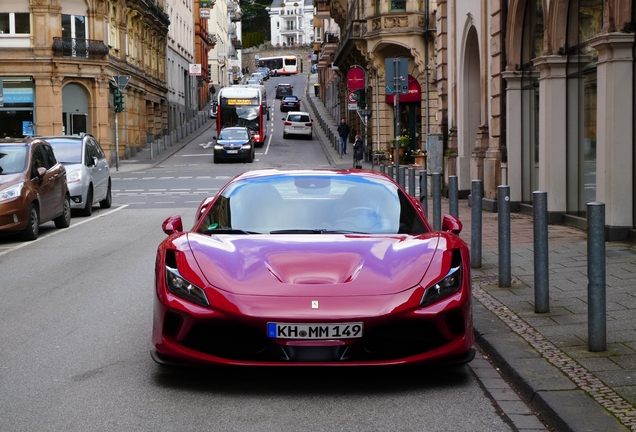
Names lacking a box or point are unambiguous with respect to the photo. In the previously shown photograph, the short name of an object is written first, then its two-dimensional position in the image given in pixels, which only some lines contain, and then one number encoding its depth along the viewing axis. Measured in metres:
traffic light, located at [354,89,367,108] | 37.19
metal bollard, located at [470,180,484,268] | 10.23
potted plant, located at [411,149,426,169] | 33.12
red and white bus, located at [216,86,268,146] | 56.66
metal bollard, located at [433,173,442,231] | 13.52
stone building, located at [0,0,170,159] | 47.34
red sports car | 5.51
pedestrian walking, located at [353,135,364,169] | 42.53
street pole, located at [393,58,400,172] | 19.64
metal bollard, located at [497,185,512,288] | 8.92
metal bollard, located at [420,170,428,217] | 14.50
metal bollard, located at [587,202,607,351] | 6.08
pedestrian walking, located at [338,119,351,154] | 49.88
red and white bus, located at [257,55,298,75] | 155.25
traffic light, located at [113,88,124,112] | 41.53
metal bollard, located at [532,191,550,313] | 7.52
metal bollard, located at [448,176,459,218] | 11.80
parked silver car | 20.14
